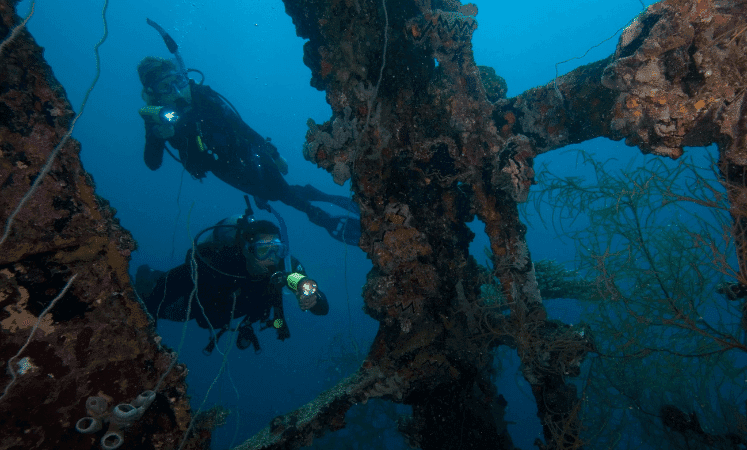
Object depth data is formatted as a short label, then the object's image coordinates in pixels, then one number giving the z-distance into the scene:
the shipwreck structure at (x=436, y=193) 0.51
